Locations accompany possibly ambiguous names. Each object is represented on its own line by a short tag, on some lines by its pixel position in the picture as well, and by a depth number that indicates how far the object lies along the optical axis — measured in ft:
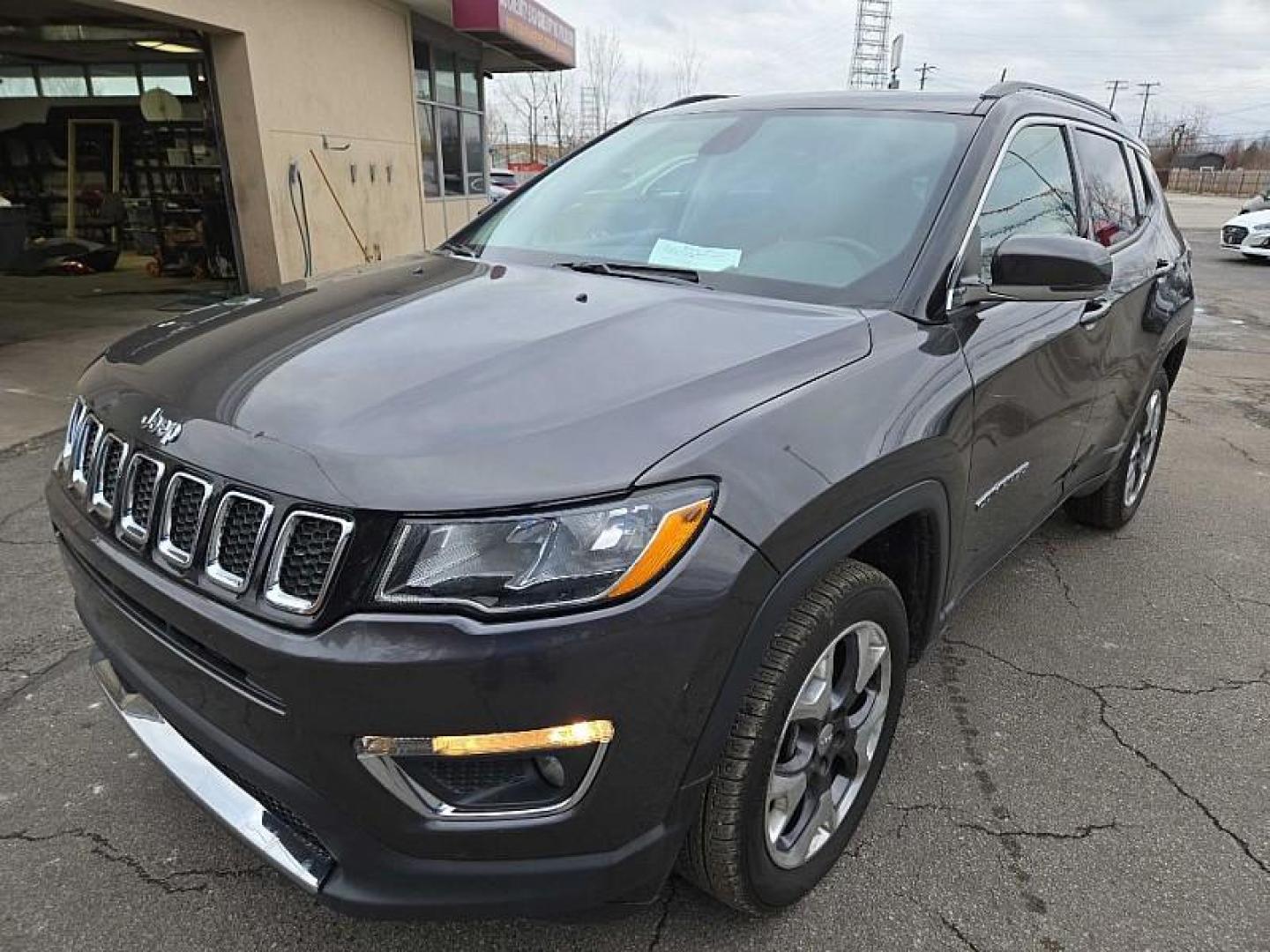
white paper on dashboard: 8.19
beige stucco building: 29.81
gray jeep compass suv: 4.75
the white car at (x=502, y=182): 77.97
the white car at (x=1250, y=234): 58.18
